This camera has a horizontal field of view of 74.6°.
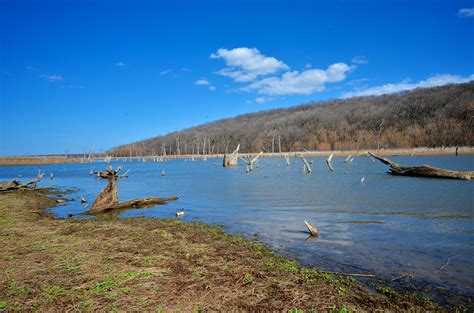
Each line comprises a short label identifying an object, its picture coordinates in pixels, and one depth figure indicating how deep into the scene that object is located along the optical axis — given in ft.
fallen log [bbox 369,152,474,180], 93.61
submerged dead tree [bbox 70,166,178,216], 59.06
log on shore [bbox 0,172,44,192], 87.10
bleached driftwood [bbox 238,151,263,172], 178.87
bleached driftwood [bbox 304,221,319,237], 37.44
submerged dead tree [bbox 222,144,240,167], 245.65
